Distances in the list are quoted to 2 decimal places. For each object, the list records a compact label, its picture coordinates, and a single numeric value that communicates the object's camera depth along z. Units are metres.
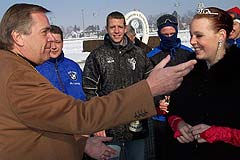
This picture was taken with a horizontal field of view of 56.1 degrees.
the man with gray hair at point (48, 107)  1.19
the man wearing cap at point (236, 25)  3.38
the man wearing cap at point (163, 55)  3.07
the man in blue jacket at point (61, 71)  2.78
